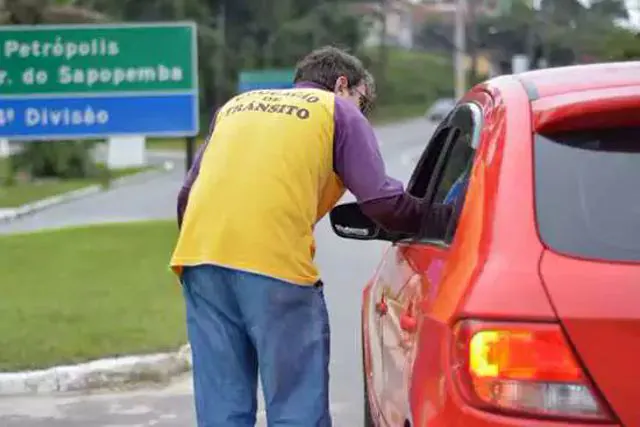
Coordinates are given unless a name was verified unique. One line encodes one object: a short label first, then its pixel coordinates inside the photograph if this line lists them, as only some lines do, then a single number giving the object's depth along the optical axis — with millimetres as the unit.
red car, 2748
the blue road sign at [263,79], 37781
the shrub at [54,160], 34812
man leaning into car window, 3990
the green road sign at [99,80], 10891
